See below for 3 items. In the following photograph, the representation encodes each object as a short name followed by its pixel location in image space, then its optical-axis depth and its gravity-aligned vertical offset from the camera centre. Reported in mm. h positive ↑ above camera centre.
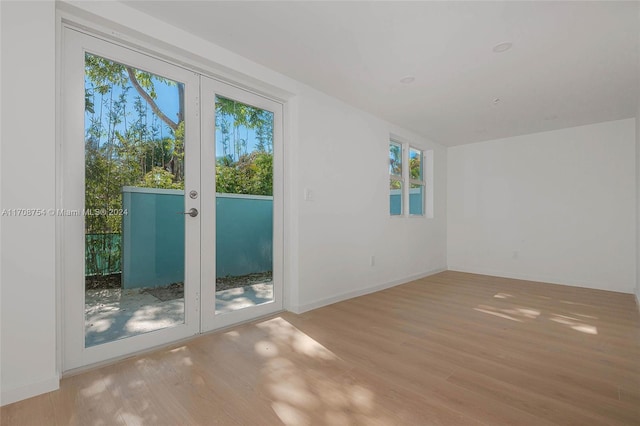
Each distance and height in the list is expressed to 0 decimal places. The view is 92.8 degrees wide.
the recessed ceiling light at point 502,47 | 2506 +1384
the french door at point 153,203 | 2051 +106
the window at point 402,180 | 4898 +560
